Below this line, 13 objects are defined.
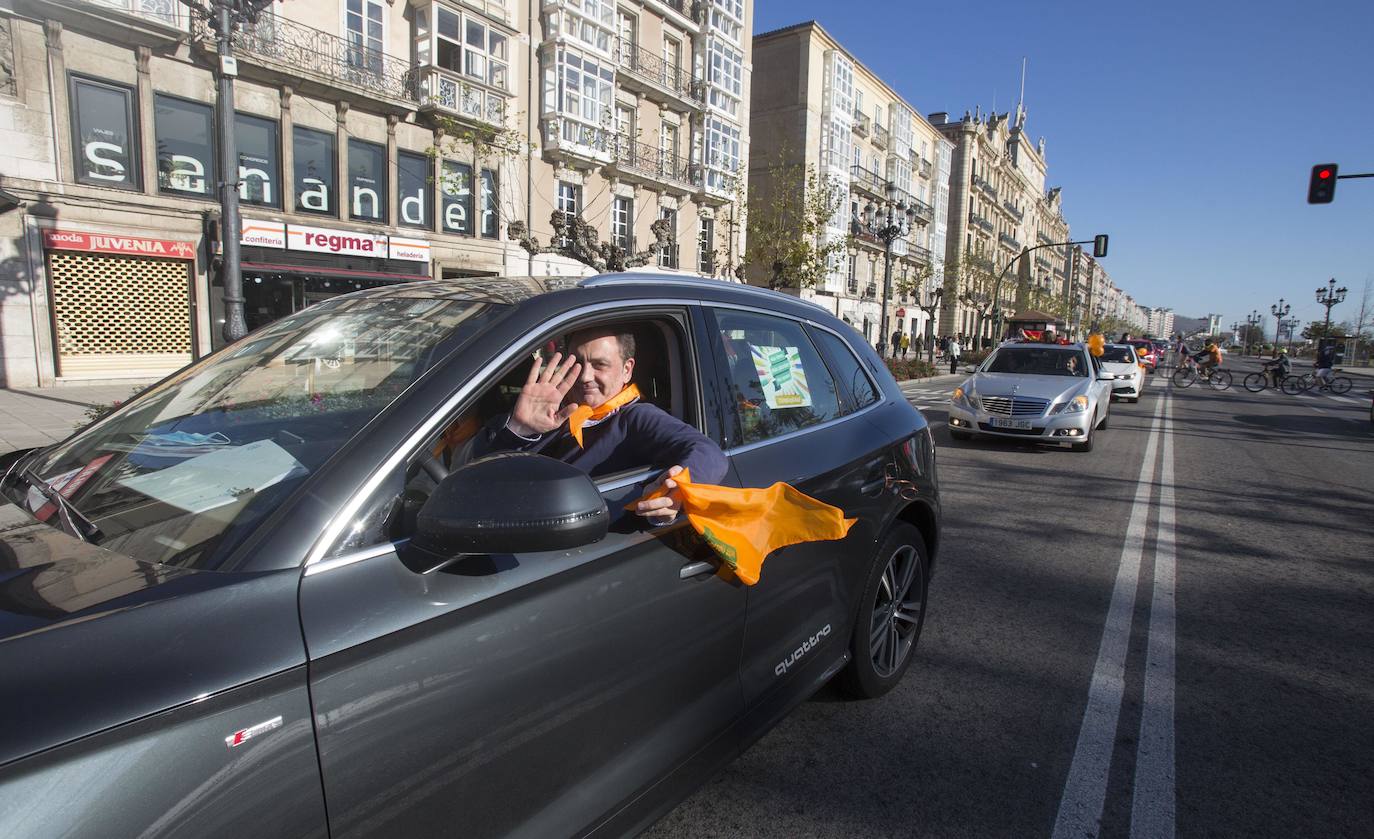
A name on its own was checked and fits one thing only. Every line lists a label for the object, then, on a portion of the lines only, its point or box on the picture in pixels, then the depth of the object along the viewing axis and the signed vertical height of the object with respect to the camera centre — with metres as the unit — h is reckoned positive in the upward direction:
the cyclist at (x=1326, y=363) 24.66 -0.09
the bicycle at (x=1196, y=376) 25.08 -0.64
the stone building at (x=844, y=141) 39.34 +12.56
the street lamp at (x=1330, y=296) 63.06 +5.64
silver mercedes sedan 9.47 -0.59
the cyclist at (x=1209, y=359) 24.44 -0.02
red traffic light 20.44 +4.94
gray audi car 1.07 -0.47
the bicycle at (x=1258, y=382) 24.77 -0.80
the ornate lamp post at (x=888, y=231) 24.75 +4.23
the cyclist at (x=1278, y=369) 24.06 -0.31
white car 17.86 -0.35
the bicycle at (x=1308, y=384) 24.97 -0.83
